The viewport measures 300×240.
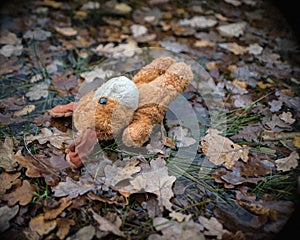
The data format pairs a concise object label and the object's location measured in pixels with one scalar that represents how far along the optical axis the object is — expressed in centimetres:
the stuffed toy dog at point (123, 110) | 56
